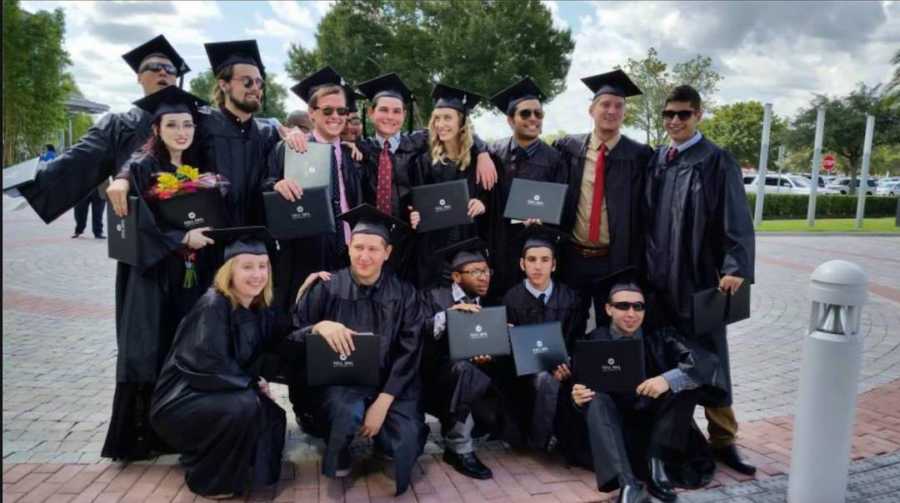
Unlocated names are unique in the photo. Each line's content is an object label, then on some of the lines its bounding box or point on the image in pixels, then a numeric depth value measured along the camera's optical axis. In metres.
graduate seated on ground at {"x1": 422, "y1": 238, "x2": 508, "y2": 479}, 3.91
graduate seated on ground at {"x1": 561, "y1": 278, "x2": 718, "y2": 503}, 3.60
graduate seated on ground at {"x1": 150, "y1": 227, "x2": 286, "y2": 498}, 3.40
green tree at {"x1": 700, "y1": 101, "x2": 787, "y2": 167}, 53.50
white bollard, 3.29
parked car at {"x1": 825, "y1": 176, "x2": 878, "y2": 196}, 38.61
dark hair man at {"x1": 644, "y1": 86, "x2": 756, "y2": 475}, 3.99
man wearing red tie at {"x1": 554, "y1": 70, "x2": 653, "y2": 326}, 4.57
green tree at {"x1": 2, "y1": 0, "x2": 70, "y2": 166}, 32.50
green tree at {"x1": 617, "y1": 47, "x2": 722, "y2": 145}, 31.05
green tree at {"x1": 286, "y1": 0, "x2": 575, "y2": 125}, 32.25
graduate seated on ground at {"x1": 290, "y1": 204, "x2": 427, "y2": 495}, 3.66
